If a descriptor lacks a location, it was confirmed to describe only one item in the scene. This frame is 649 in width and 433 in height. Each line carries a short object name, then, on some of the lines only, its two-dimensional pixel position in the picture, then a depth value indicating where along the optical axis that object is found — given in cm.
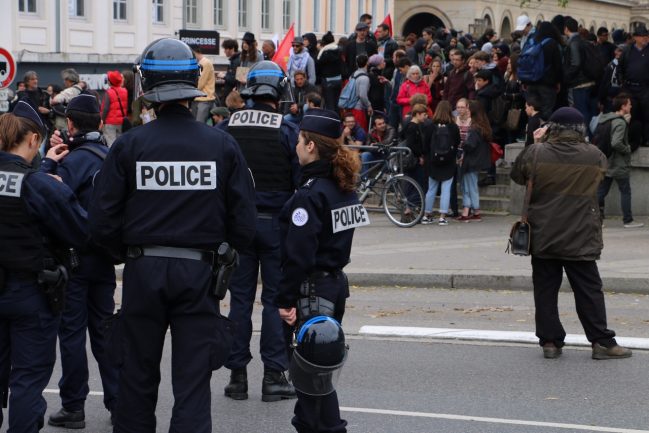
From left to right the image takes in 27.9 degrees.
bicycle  1748
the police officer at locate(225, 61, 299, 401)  824
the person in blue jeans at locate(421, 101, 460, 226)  1722
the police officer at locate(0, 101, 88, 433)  645
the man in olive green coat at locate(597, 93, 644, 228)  1656
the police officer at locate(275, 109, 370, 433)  639
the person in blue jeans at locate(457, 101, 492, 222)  1744
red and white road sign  2047
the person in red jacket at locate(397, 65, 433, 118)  1944
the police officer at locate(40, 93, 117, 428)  743
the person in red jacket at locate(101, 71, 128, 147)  1994
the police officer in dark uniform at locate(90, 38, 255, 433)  564
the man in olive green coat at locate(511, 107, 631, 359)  937
